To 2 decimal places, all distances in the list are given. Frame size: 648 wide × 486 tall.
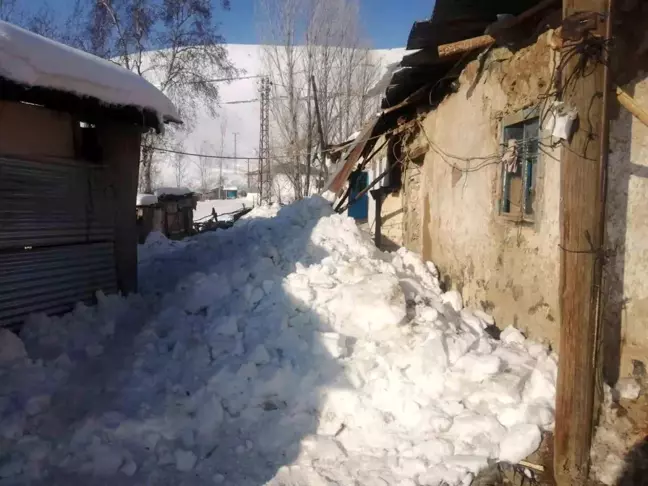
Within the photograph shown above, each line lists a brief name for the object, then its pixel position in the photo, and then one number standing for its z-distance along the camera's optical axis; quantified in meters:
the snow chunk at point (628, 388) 3.19
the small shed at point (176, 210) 14.43
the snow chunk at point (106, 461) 3.04
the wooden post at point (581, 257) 2.91
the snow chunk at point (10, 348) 3.62
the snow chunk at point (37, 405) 3.35
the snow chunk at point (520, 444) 3.11
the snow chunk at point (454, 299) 5.37
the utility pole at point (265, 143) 24.12
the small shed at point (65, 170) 3.80
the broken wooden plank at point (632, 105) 2.81
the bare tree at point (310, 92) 21.59
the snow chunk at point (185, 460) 3.14
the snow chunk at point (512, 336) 4.26
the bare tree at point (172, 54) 17.48
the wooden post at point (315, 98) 16.67
